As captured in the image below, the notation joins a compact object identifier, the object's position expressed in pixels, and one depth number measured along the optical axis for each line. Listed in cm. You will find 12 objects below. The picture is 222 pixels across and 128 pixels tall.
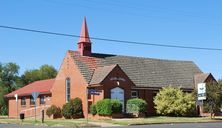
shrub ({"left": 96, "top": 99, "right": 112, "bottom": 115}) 4644
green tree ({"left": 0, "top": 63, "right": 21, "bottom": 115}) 9675
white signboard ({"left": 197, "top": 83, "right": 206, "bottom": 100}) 4510
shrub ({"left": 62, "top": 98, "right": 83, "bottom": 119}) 5062
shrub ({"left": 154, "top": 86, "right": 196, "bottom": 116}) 5166
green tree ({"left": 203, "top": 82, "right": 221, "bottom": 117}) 5009
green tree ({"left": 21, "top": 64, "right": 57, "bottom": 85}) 10156
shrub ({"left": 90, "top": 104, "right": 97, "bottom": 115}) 4831
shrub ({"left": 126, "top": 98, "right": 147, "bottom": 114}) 4897
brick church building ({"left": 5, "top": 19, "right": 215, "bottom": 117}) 4999
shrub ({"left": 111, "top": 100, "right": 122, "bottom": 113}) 4688
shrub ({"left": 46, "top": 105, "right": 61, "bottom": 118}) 5397
